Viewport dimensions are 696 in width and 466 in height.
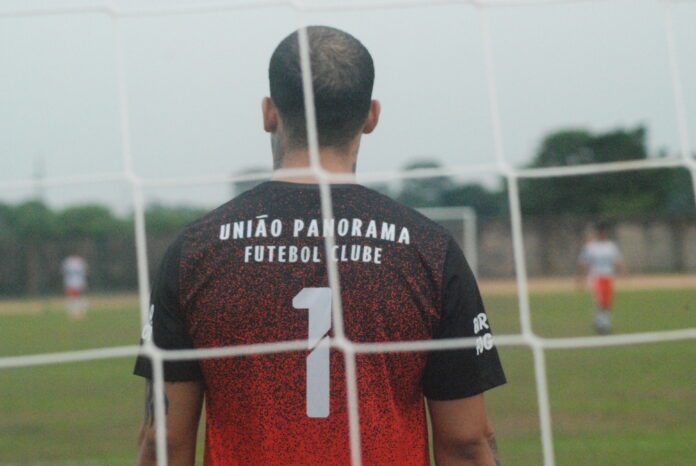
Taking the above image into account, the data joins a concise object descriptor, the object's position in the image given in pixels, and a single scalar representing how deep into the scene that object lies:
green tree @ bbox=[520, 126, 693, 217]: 46.59
